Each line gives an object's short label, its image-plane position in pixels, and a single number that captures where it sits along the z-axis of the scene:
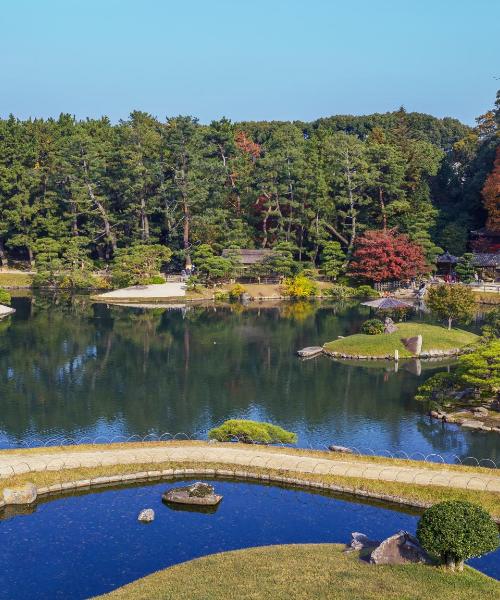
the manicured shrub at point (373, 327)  50.75
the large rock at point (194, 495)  24.95
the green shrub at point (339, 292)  74.07
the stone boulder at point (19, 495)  24.41
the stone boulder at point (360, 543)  20.42
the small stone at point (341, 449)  30.10
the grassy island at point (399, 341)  47.66
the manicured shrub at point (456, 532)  17.77
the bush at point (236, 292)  74.12
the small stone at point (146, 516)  23.75
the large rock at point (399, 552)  18.67
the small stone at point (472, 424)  33.41
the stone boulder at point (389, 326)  50.12
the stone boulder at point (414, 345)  47.44
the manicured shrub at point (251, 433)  30.27
